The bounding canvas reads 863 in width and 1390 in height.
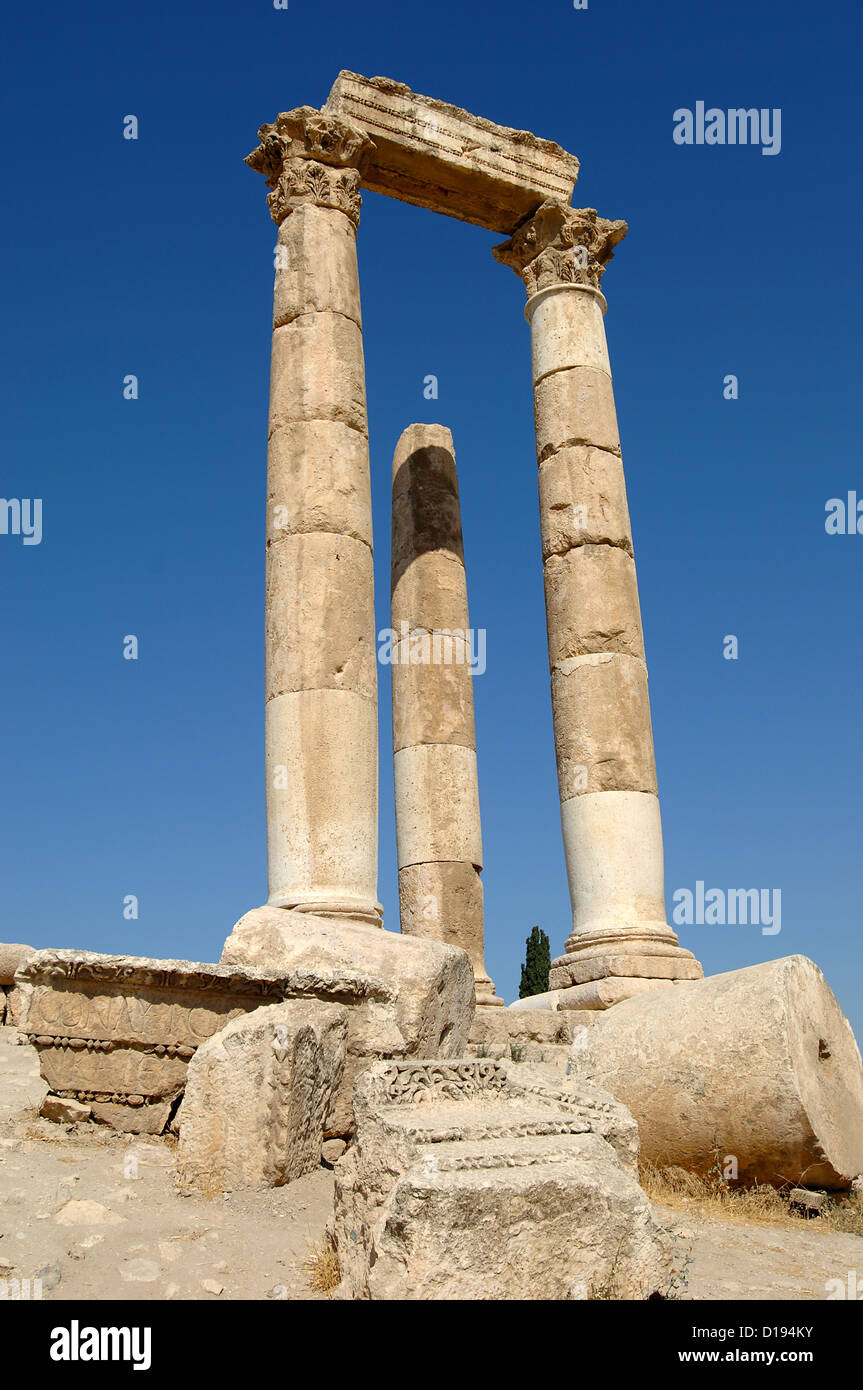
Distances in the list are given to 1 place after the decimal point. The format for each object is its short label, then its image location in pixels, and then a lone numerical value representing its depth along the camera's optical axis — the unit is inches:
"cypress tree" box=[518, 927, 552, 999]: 886.4
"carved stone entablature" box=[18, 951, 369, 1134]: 255.4
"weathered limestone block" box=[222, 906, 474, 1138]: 267.3
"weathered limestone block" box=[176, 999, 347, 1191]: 221.5
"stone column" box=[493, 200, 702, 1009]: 450.3
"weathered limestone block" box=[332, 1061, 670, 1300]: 157.4
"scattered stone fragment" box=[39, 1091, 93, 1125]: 253.6
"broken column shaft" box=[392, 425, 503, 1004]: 559.8
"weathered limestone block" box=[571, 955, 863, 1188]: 253.9
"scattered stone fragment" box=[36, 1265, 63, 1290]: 171.8
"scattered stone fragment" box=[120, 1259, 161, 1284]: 176.1
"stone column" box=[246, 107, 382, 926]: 401.4
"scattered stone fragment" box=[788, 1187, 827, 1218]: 248.2
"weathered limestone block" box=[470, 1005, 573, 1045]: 407.8
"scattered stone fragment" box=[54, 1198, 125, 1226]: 197.6
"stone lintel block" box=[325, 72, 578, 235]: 518.3
